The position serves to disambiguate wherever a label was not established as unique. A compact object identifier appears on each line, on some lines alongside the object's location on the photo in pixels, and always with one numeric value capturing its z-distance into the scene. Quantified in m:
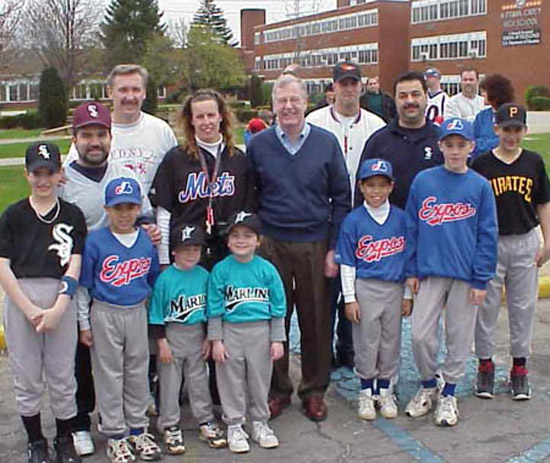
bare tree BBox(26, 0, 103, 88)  43.30
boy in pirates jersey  5.26
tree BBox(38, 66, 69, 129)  35.41
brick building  56.44
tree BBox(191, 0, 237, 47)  88.06
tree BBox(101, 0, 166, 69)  64.75
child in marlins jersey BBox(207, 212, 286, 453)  4.70
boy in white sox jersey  4.27
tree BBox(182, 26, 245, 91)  52.91
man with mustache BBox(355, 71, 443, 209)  5.20
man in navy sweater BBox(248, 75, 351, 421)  4.95
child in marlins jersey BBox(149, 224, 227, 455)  4.64
